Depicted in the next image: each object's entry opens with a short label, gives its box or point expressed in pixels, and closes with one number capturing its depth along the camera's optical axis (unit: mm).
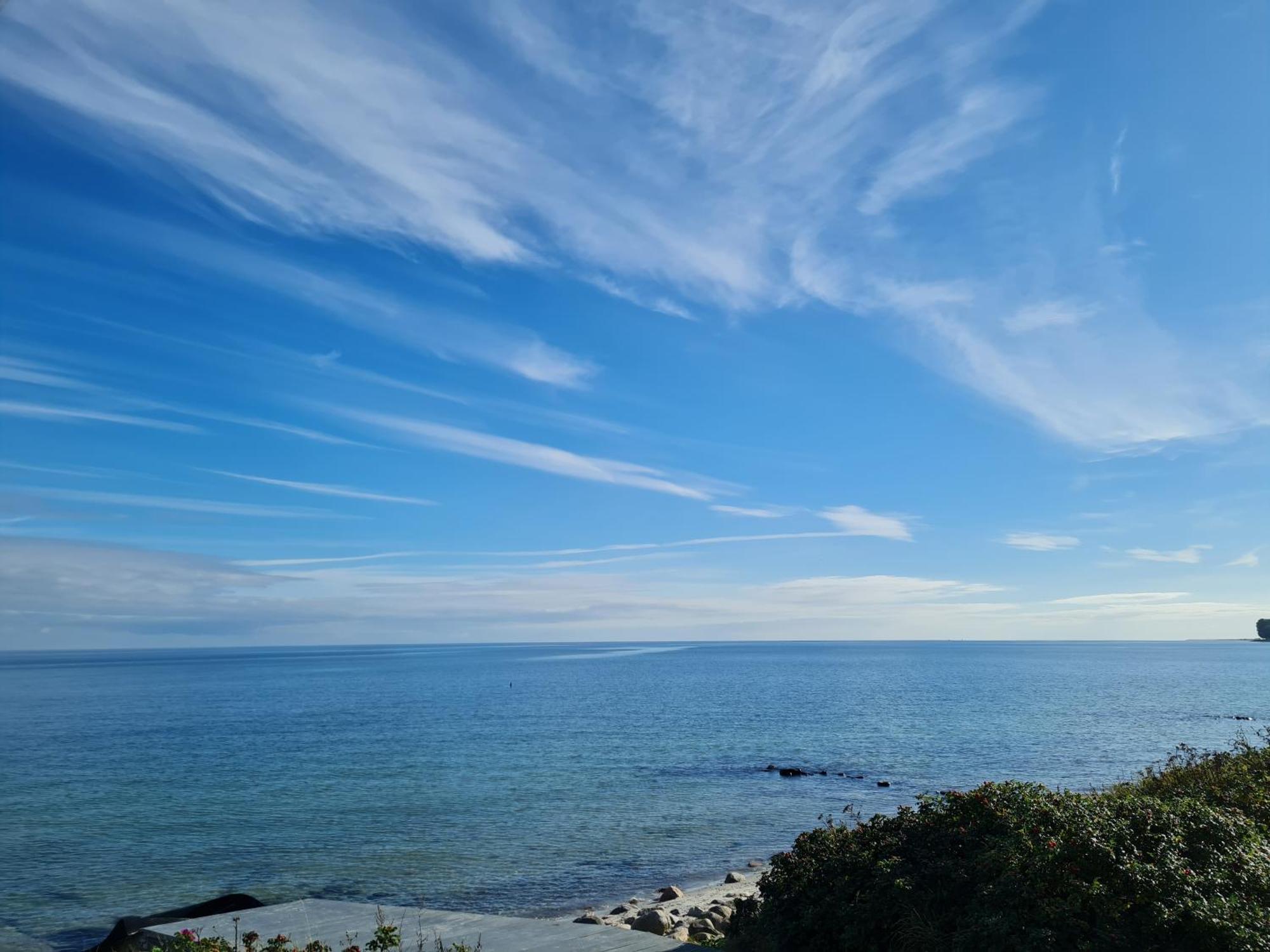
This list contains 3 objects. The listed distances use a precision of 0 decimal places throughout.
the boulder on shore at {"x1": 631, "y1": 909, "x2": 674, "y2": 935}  17781
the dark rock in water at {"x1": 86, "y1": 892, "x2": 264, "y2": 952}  13414
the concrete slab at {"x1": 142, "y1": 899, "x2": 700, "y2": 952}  11234
